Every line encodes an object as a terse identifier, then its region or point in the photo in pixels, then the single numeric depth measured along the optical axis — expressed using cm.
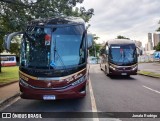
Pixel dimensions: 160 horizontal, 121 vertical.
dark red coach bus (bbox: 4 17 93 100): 444
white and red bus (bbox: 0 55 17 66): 3020
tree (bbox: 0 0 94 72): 625
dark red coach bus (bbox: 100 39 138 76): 1012
